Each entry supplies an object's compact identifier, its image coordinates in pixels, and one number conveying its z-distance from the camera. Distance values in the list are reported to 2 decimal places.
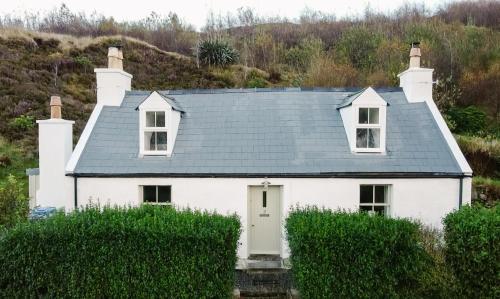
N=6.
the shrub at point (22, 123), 24.34
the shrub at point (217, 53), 39.41
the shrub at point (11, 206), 9.35
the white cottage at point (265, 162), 10.91
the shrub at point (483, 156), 18.16
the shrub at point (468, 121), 22.77
